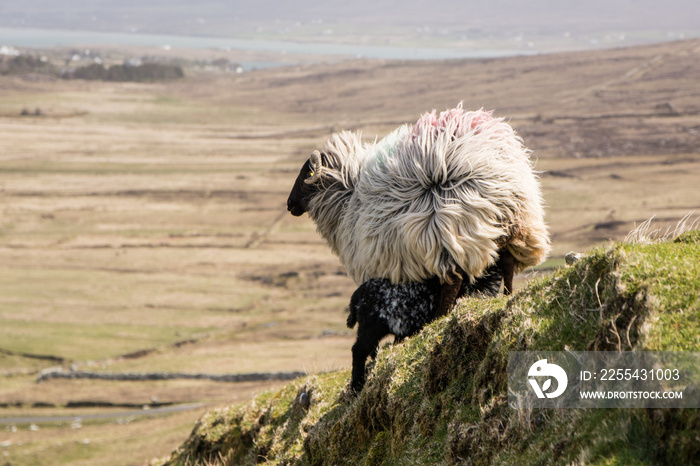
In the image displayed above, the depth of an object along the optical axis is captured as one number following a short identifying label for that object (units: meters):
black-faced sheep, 14.31
